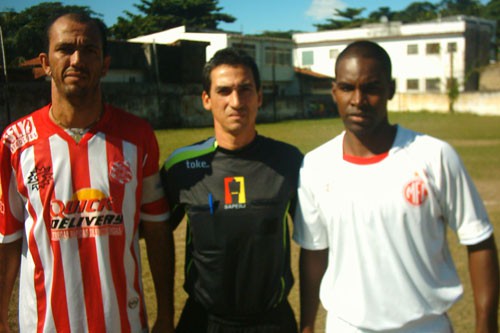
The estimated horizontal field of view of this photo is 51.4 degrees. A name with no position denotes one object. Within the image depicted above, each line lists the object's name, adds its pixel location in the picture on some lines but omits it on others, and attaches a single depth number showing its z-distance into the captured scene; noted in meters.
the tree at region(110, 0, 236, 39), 23.52
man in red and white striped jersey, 2.36
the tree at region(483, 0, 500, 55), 62.64
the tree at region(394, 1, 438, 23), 58.97
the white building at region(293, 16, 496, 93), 43.69
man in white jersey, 2.13
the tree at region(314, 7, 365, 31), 57.49
